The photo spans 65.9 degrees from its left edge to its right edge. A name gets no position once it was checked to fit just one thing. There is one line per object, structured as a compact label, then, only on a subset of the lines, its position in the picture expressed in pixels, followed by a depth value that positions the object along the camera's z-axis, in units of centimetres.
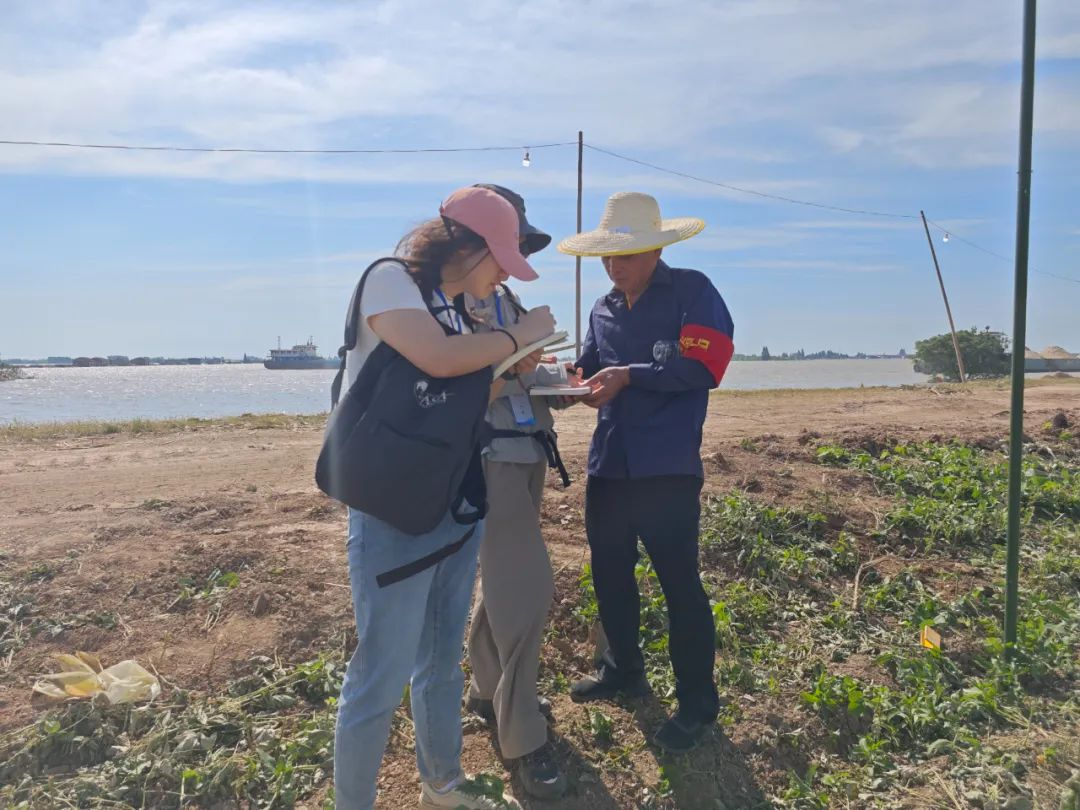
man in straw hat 295
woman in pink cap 204
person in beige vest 269
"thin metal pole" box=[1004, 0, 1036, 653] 314
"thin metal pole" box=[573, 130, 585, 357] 2077
